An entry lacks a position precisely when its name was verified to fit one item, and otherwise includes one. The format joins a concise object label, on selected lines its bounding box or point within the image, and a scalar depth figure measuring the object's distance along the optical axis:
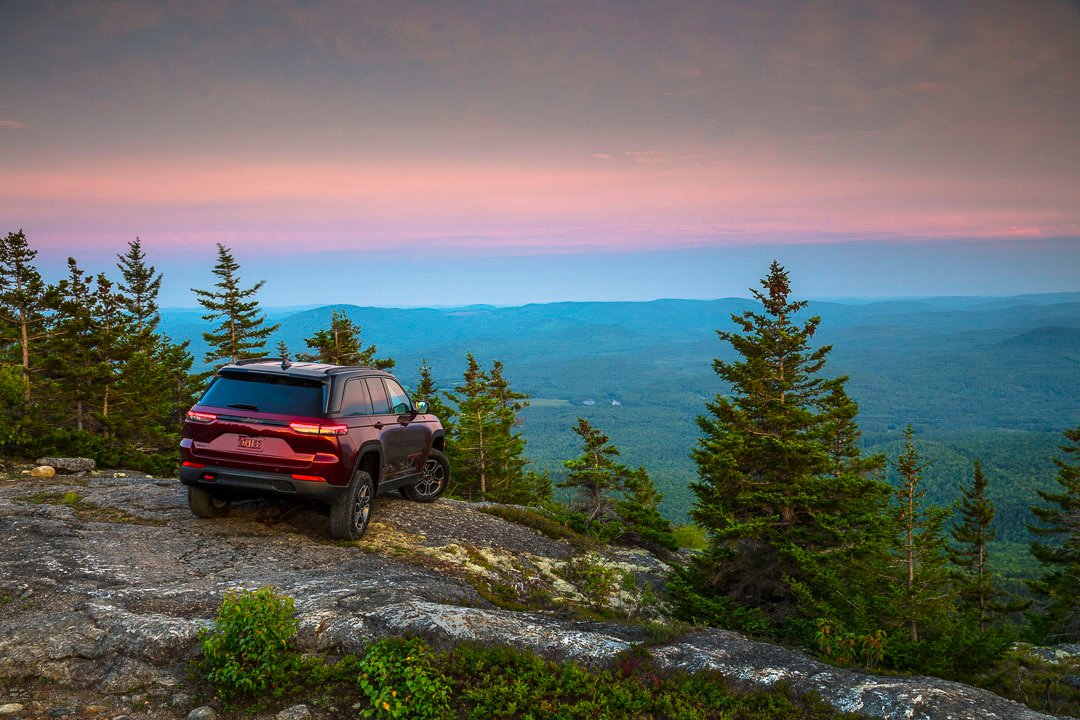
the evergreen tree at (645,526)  19.70
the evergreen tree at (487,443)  36.78
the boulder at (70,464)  15.47
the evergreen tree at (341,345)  34.06
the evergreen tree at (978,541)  38.72
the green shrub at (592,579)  11.32
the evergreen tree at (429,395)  38.39
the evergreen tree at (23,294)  26.09
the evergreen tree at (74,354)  26.06
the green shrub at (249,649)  5.05
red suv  8.07
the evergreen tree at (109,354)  26.83
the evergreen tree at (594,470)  28.09
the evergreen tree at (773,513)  13.05
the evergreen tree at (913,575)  11.01
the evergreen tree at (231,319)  36.75
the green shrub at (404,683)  4.84
